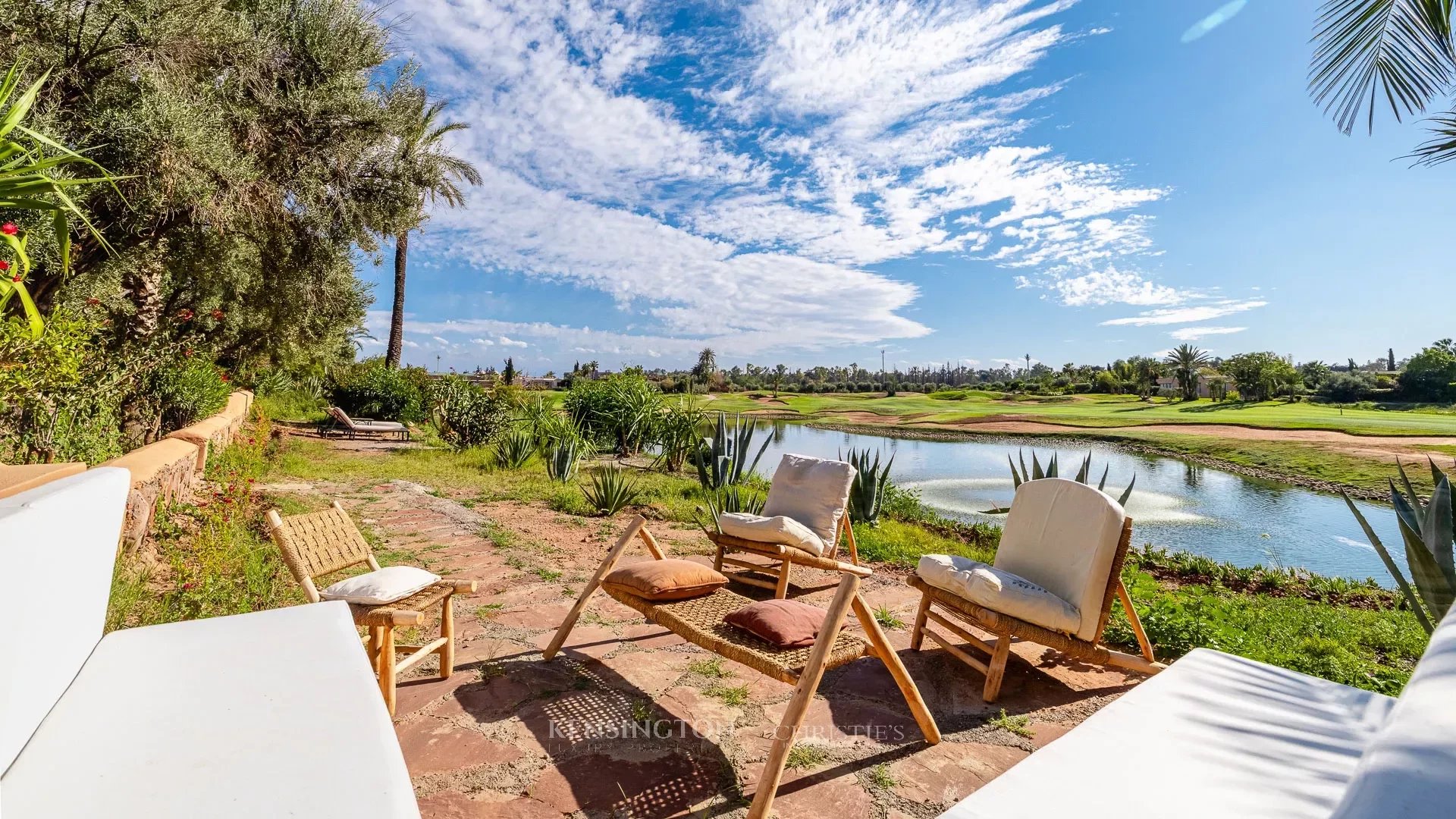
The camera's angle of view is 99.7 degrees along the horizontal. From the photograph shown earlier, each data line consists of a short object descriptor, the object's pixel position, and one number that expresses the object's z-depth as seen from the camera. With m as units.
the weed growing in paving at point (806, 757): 2.11
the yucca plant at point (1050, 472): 4.20
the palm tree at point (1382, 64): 3.21
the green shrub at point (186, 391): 6.02
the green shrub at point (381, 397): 14.38
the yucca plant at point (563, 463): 8.13
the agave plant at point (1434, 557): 2.35
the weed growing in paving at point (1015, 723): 2.37
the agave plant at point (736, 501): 5.70
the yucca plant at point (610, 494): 6.16
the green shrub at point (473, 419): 11.55
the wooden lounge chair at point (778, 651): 1.81
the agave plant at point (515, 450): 8.98
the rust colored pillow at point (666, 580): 2.62
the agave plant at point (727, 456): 7.33
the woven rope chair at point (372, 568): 2.18
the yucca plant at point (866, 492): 6.35
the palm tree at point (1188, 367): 48.12
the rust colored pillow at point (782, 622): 2.22
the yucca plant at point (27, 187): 1.40
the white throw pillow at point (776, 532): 3.83
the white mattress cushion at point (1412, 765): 0.58
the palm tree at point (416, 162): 6.58
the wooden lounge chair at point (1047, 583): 2.58
